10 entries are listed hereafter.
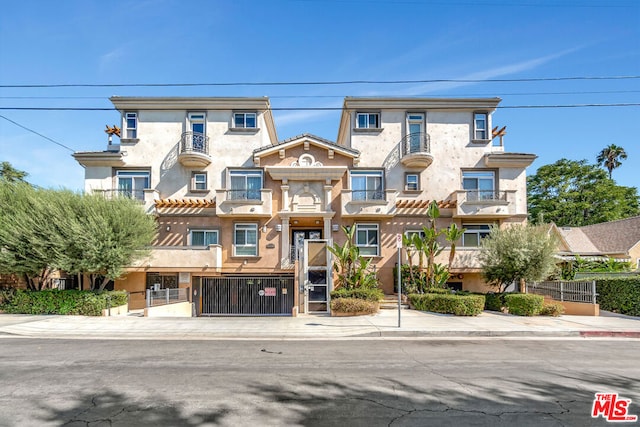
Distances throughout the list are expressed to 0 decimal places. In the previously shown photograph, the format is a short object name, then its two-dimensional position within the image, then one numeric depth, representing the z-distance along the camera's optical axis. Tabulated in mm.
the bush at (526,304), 16312
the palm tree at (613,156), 58291
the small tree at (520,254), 17531
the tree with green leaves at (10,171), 37469
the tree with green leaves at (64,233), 16266
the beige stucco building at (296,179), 22391
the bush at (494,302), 17975
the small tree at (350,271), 18453
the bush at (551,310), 16297
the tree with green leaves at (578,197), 46312
